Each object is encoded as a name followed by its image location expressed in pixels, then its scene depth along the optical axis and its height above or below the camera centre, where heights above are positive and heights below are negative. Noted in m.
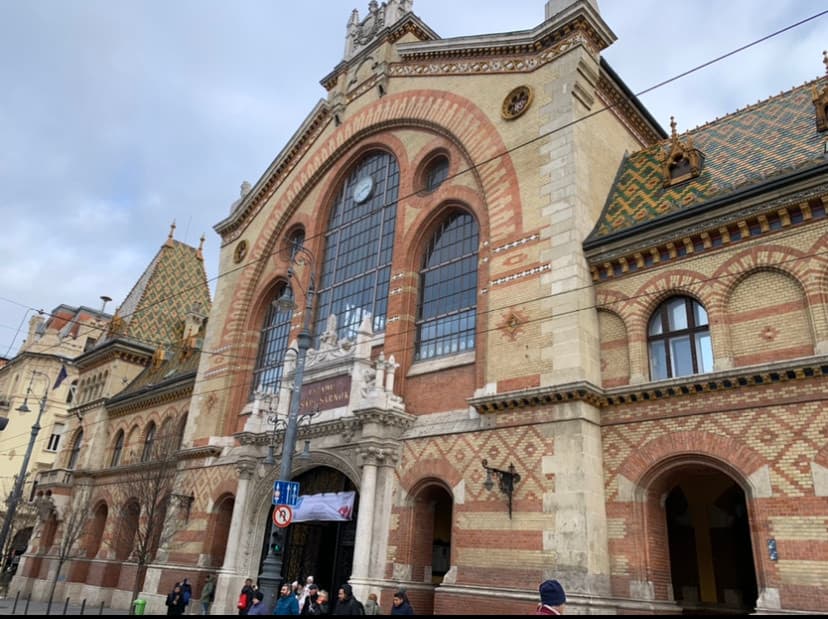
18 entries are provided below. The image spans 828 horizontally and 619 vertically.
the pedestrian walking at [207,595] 21.52 -0.43
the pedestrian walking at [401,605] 12.37 -0.19
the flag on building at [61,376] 31.82 +8.60
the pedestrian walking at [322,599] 13.52 -0.20
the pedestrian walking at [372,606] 15.01 -0.30
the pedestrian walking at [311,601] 13.66 -0.26
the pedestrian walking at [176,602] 19.92 -0.67
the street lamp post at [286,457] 13.16 +2.62
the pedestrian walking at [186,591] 20.30 -0.34
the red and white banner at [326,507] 19.61 +2.27
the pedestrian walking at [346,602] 12.50 -0.20
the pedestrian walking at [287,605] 13.35 -0.36
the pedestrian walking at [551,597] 5.59 +0.06
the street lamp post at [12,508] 27.39 +2.28
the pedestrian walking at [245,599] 17.31 -0.37
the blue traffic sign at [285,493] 14.23 +1.83
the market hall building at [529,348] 13.80 +6.11
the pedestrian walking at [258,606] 12.62 -0.39
